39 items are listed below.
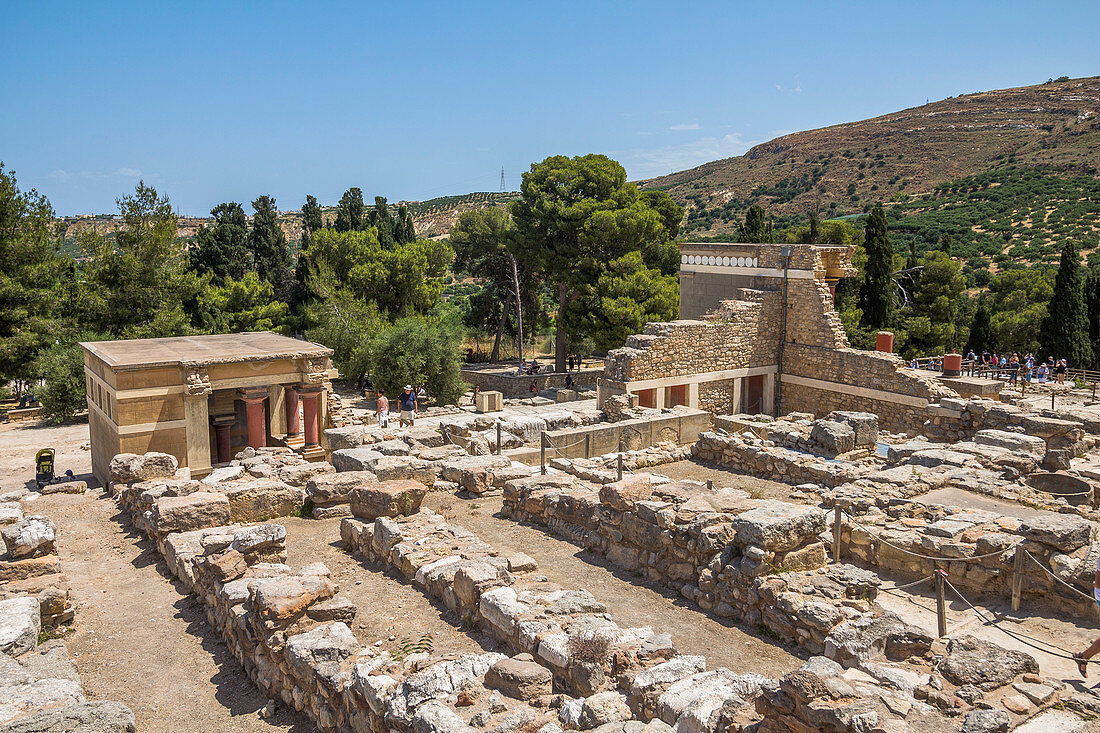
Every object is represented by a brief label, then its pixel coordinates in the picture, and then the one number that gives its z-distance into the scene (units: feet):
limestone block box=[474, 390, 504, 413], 83.82
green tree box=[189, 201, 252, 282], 131.54
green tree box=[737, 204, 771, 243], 115.55
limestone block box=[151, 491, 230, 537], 32.60
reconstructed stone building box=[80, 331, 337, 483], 47.11
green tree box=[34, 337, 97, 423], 76.79
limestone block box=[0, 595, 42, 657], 21.50
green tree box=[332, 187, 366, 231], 147.33
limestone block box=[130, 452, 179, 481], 40.47
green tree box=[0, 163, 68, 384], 85.25
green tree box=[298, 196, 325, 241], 149.89
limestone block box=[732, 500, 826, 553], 26.89
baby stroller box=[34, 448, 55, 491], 49.32
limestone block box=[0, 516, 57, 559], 28.17
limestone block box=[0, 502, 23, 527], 31.64
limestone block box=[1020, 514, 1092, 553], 25.70
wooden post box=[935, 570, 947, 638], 23.77
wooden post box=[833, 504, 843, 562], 29.55
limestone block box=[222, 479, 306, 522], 36.14
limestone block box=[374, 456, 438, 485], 38.58
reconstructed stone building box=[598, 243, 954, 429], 60.18
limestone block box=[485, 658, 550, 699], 19.10
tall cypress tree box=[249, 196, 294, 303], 141.28
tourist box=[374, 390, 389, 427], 68.61
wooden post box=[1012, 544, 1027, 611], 25.90
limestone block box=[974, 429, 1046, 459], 43.29
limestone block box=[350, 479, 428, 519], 34.09
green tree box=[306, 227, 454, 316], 122.52
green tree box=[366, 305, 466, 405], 92.57
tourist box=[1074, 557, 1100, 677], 21.13
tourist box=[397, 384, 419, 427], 66.69
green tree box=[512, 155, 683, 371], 103.55
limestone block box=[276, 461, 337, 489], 40.68
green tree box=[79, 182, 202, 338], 93.71
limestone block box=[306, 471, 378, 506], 37.50
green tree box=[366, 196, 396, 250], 141.90
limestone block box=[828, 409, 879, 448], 48.67
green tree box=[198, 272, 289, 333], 112.57
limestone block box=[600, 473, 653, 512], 31.60
